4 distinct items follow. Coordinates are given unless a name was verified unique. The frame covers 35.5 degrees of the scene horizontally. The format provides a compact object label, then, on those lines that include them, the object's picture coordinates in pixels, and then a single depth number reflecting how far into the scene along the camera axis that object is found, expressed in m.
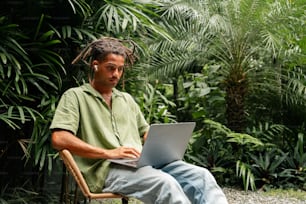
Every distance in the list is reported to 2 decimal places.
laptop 2.06
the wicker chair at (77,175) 2.14
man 2.08
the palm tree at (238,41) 4.96
